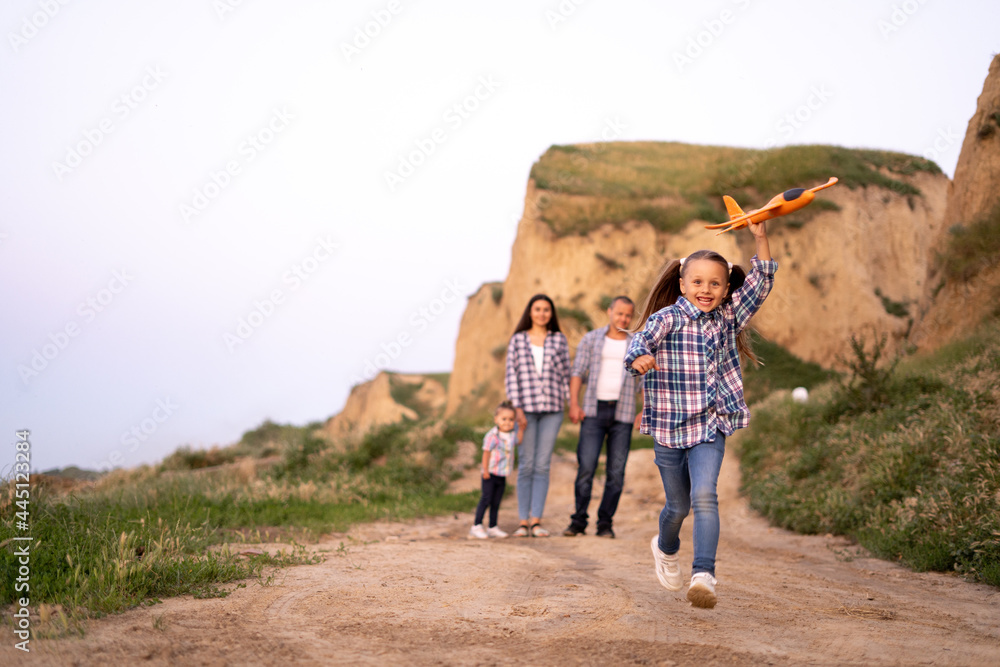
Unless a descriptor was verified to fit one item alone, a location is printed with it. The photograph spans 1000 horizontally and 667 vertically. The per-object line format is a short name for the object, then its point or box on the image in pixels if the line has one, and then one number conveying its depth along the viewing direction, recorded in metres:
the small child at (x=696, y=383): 3.71
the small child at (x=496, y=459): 6.98
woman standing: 7.00
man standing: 6.68
